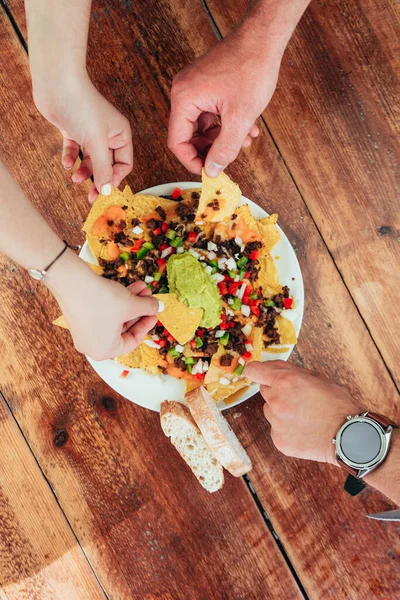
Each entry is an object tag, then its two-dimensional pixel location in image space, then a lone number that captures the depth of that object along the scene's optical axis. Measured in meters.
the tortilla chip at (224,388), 0.68
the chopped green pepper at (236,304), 0.69
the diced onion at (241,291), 0.69
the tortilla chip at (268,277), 0.69
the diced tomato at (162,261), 0.69
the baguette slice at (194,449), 0.69
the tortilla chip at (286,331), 0.68
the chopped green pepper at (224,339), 0.69
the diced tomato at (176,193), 0.69
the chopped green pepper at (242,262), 0.69
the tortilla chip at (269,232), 0.68
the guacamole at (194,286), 0.65
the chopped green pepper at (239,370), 0.68
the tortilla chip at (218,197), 0.65
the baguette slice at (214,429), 0.67
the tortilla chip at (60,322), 0.69
